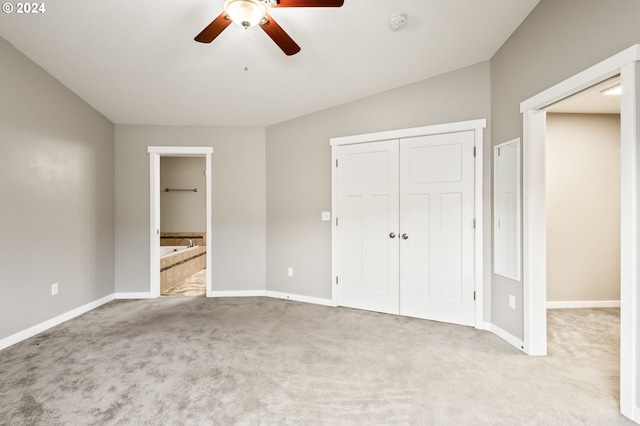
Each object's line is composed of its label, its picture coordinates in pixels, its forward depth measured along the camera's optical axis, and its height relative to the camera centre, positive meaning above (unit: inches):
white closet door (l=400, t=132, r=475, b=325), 127.8 -5.9
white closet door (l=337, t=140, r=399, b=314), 143.5 -5.8
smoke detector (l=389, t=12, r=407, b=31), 96.5 +59.1
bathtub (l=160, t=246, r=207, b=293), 193.5 -34.3
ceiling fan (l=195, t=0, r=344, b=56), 69.8 +45.0
